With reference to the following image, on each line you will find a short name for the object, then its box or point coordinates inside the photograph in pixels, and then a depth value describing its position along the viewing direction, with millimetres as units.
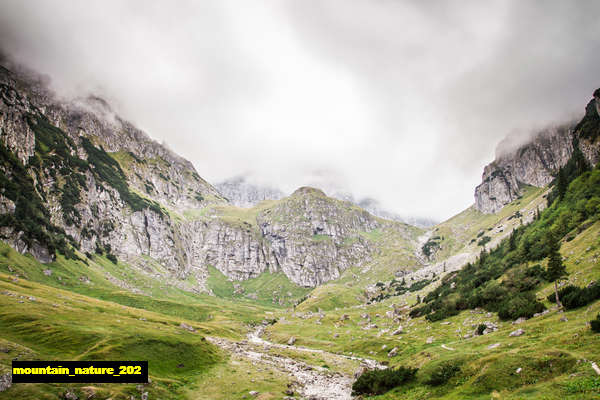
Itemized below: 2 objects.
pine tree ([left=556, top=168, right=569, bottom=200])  134500
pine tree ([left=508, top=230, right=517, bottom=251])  132500
